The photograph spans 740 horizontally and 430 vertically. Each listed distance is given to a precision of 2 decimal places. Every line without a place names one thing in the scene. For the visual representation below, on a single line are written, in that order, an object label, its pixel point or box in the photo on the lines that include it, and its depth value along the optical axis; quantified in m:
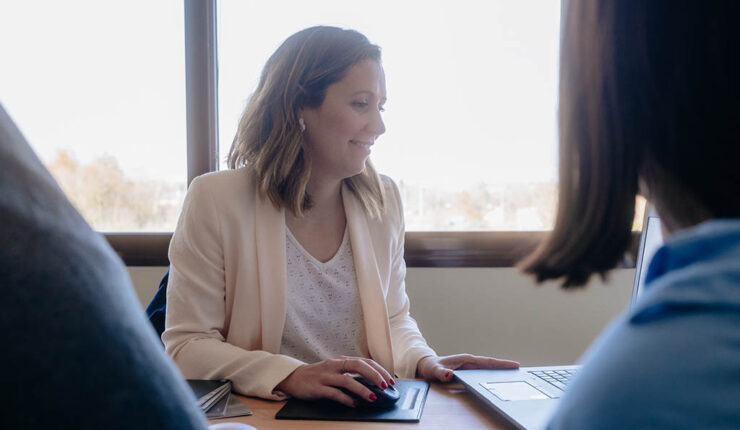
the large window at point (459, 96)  2.29
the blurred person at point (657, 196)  0.30
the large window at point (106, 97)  2.39
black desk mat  0.88
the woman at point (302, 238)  1.34
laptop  0.85
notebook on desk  0.93
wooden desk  0.85
